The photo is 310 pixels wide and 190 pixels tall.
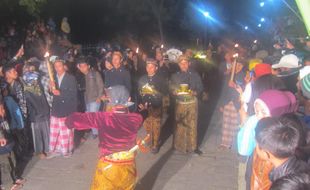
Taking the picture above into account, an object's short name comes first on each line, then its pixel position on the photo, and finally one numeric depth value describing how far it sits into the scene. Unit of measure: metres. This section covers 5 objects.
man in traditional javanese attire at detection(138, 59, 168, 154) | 4.94
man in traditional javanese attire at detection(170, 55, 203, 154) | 4.85
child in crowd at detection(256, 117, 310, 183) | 1.69
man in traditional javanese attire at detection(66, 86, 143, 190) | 3.02
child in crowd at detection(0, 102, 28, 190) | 3.87
